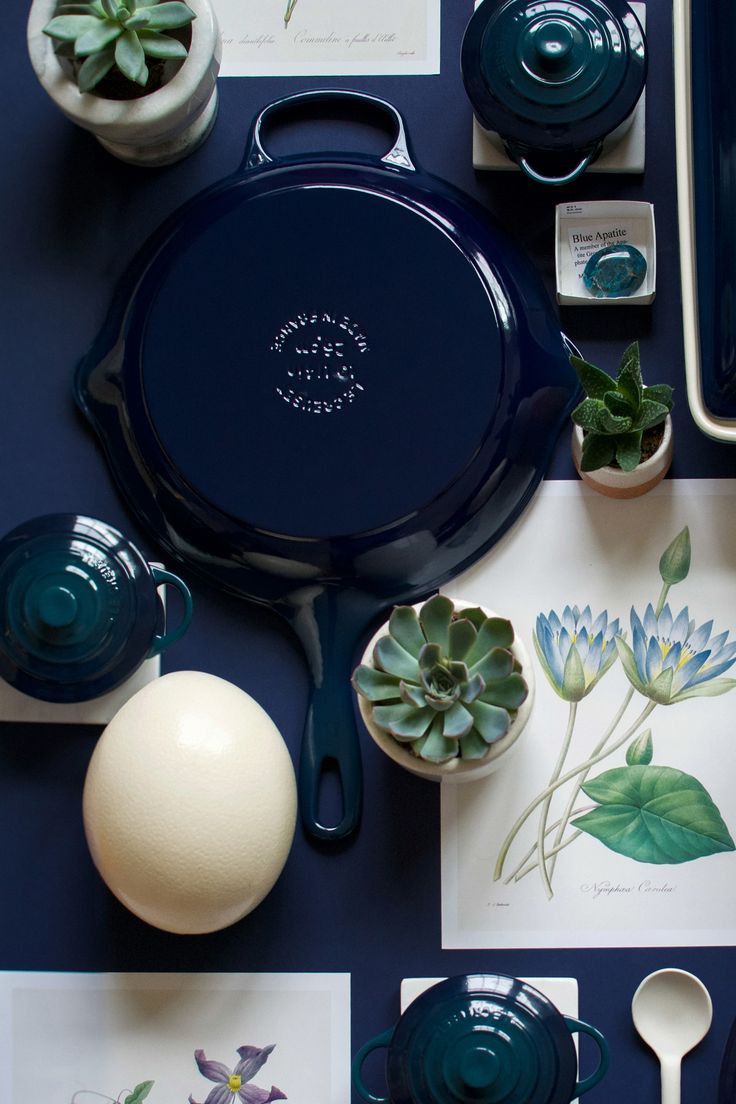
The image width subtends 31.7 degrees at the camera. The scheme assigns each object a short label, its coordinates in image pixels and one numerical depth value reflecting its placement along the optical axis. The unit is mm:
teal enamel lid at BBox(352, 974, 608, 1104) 913
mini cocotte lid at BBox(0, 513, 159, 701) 972
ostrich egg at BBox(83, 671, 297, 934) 928
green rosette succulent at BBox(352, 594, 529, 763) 916
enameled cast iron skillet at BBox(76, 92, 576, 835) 1039
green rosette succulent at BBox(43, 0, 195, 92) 991
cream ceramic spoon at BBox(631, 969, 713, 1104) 1009
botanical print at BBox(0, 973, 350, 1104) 1022
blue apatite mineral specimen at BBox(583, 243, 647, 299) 1049
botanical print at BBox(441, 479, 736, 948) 1025
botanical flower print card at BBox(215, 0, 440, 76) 1113
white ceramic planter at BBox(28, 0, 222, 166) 1015
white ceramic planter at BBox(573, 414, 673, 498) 1008
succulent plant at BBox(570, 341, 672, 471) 978
